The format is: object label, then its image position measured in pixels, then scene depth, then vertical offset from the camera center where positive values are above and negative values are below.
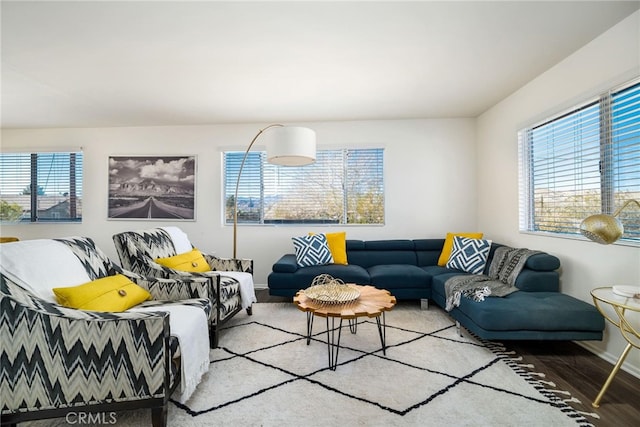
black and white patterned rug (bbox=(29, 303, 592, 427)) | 1.62 -1.10
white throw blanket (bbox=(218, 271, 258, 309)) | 3.01 -0.72
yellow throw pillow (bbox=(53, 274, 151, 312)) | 1.67 -0.48
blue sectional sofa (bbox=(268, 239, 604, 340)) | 2.21 -0.71
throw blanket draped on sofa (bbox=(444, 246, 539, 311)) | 2.63 -0.66
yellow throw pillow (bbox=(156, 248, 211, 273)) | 2.75 -0.44
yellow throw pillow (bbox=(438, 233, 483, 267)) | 3.94 -0.42
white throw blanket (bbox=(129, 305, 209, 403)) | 1.66 -0.77
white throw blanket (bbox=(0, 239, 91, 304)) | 1.58 -0.28
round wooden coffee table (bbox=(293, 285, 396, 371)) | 2.07 -0.68
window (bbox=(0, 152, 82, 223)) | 4.86 +0.50
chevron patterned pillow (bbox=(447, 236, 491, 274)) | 3.44 -0.47
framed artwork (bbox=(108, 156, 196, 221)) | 4.73 +0.47
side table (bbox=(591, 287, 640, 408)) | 1.59 -0.48
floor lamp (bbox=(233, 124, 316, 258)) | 2.70 +0.67
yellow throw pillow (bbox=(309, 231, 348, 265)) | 4.04 -0.42
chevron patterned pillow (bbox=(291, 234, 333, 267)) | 3.83 -0.46
